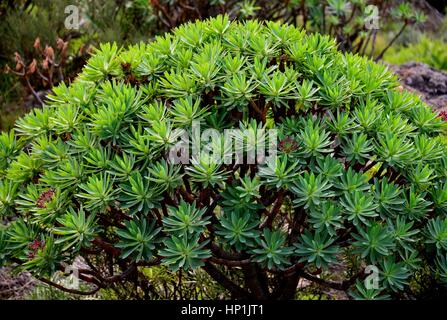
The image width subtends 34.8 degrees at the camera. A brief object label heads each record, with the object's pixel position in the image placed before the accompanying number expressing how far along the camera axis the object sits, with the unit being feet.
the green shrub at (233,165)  9.35
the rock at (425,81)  20.42
